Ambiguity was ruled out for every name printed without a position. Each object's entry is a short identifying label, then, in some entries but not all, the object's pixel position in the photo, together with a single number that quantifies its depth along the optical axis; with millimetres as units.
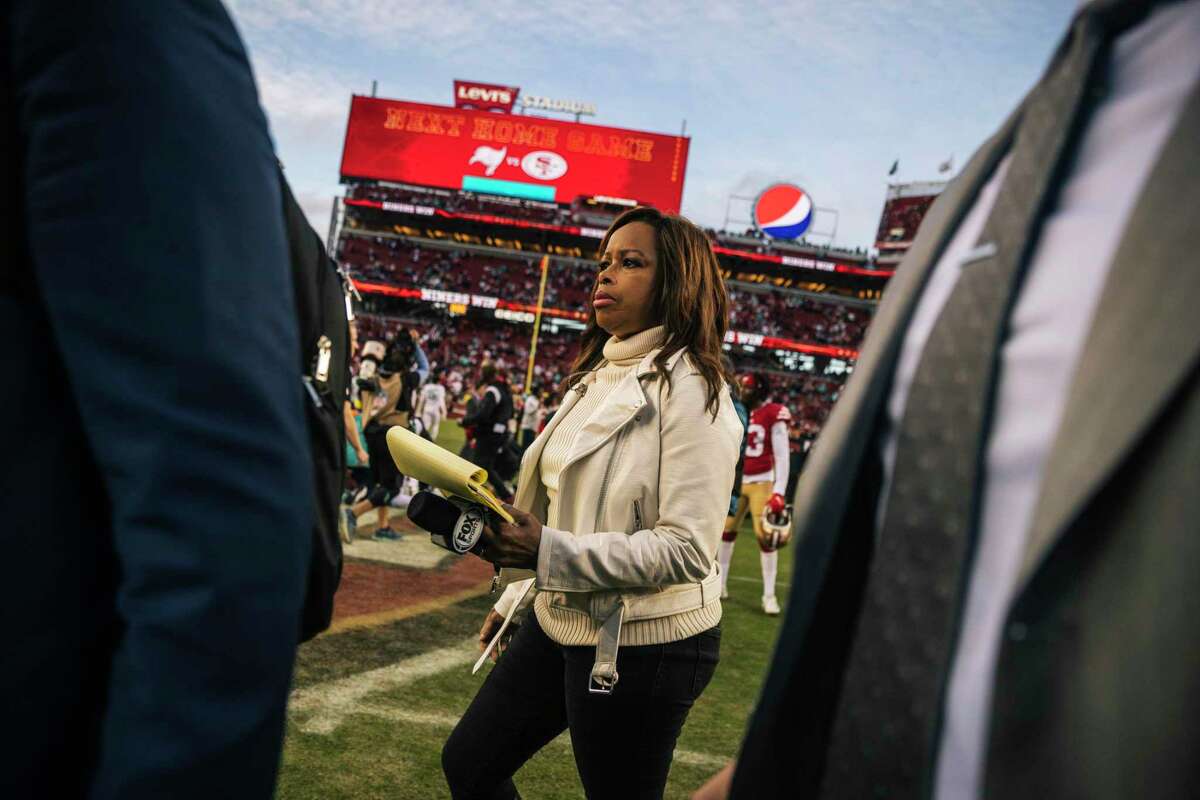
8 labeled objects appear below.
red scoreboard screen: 46062
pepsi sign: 45375
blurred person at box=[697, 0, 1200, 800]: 583
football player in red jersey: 7398
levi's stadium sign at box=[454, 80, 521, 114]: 49656
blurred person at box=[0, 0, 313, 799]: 723
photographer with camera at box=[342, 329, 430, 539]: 8047
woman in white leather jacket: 1952
